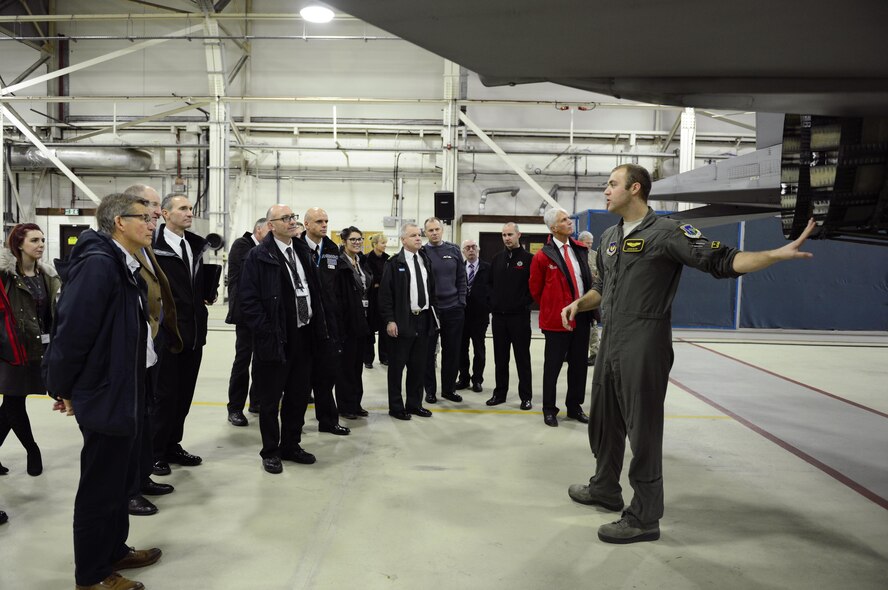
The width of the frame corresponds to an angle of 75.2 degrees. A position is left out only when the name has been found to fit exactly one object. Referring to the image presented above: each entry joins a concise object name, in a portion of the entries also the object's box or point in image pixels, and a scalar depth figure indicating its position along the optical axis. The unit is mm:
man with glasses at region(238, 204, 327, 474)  3582
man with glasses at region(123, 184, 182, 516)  2781
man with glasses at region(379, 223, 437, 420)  5074
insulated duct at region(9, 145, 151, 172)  14757
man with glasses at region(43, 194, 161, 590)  2119
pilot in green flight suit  2803
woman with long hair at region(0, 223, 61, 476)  3381
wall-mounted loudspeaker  11656
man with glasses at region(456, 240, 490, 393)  6238
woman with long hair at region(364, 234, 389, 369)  5875
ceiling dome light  9260
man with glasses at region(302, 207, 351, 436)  4211
